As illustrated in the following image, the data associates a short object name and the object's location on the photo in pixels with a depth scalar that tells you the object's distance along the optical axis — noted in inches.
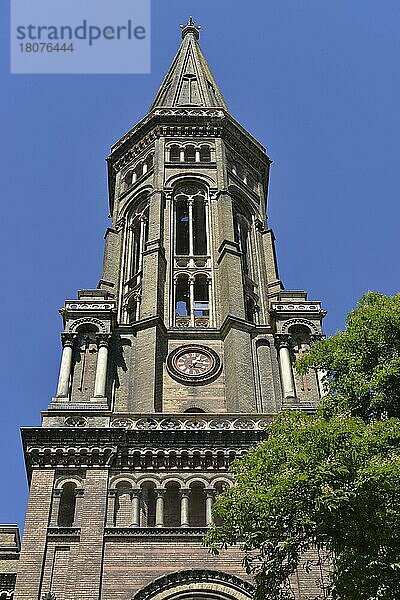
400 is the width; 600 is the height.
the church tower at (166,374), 1061.8
